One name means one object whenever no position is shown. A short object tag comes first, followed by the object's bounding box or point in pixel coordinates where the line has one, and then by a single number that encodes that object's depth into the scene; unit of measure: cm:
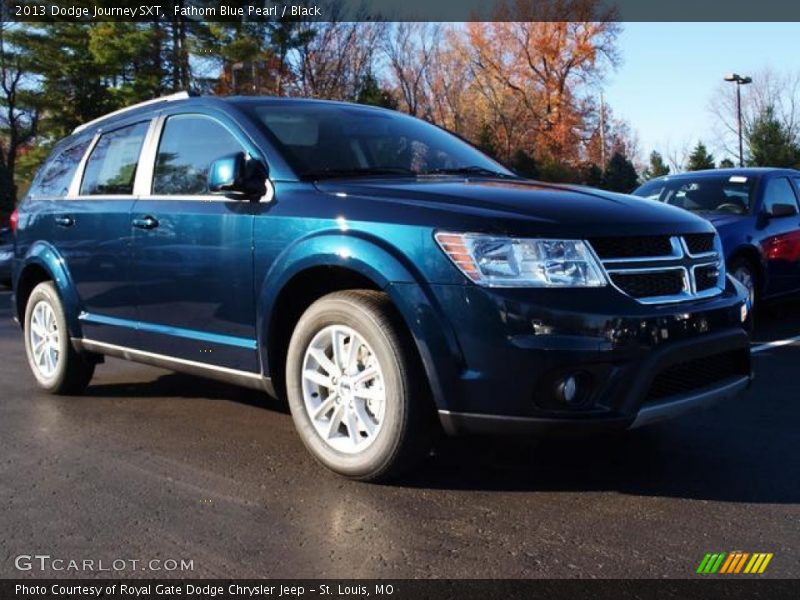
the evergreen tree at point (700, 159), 4269
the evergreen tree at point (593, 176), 3979
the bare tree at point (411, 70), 4262
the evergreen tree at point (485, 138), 3706
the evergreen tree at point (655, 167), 4969
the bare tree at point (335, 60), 3028
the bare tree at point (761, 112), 4278
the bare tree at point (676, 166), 5387
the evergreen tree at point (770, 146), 3747
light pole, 3206
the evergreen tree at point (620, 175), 4082
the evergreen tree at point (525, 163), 3547
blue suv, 333
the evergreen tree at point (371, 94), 3309
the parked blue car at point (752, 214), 845
